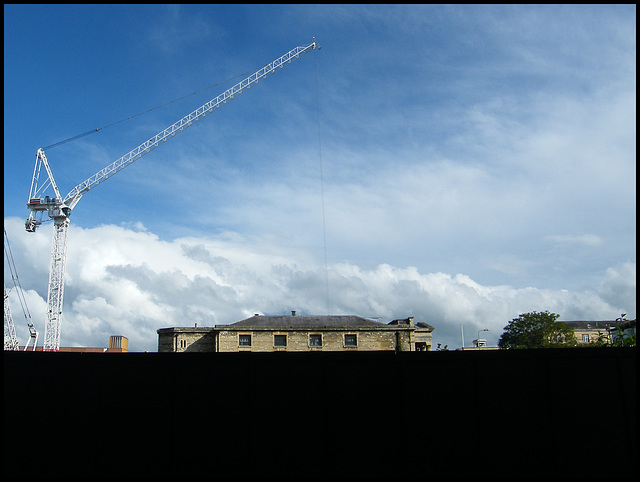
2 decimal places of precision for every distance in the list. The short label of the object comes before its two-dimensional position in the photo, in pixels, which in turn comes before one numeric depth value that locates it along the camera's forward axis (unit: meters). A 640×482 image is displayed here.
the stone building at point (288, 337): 48.16
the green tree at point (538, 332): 62.47
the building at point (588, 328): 92.75
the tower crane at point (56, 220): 68.50
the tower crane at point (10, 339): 62.49
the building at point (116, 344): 65.12
